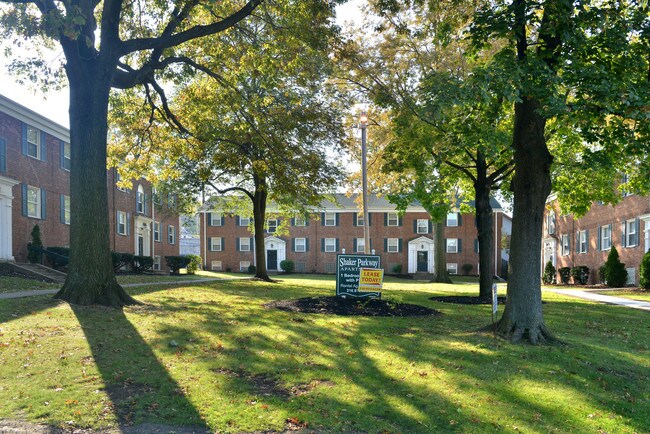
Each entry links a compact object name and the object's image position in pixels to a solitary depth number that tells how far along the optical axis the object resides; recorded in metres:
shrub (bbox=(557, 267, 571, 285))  37.72
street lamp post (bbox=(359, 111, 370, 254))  18.38
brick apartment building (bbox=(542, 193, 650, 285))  29.27
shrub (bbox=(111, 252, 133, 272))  27.67
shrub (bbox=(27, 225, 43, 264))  23.41
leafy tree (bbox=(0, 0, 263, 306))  11.95
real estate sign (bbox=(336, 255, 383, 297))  14.89
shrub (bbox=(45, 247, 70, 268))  23.64
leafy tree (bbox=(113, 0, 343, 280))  15.31
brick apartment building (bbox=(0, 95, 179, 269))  22.28
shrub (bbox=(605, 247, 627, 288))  29.95
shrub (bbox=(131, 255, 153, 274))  29.38
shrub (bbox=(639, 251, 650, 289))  25.58
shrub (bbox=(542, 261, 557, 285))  40.84
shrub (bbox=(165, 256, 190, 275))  33.44
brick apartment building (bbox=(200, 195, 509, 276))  49.19
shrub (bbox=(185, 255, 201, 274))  34.62
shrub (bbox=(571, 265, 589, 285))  35.38
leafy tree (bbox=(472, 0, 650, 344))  8.31
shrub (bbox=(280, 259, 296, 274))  48.69
